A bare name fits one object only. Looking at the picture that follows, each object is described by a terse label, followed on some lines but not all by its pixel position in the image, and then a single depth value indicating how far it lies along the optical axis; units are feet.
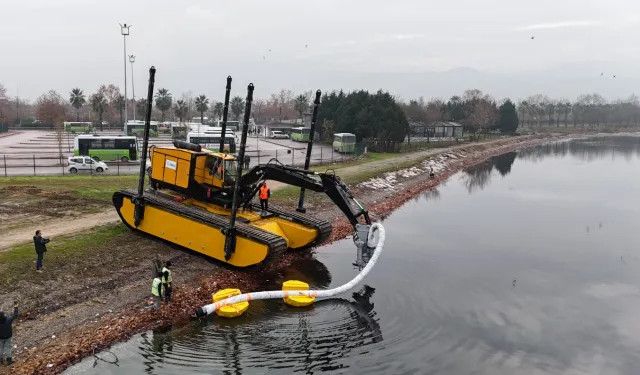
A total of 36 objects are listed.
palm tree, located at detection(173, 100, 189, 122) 342.40
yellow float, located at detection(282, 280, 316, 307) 48.96
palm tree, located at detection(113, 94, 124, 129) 361.34
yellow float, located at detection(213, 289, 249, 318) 45.42
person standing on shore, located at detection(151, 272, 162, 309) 44.96
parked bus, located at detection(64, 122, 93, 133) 269.03
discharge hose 45.09
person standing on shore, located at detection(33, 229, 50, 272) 48.78
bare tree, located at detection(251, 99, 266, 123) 539.70
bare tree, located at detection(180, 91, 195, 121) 577.18
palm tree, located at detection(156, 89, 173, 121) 355.15
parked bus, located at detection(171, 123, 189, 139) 266.57
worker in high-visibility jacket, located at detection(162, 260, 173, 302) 45.80
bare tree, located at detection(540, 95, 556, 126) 538.47
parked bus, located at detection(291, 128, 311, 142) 252.83
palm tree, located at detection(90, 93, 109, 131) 305.73
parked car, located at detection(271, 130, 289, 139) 286.25
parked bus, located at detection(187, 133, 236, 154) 172.55
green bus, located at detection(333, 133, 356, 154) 195.72
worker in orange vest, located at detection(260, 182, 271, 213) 61.31
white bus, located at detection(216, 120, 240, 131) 307.78
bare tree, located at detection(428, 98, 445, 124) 354.35
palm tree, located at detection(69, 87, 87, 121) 332.60
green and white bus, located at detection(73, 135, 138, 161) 148.56
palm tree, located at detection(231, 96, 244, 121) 412.36
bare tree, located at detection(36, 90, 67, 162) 293.64
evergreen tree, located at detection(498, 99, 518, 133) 372.99
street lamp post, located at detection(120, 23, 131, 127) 166.50
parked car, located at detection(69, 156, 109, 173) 127.03
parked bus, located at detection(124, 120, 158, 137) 240.08
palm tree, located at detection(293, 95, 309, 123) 382.63
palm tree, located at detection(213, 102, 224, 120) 400.57
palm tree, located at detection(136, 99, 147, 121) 365.32
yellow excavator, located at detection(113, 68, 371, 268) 54.19
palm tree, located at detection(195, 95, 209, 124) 363.76
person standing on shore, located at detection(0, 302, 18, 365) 33.91
